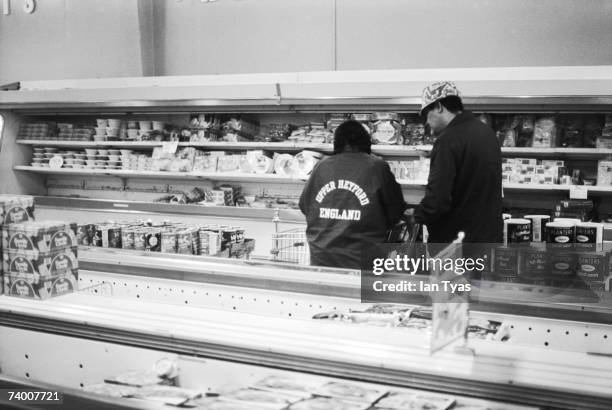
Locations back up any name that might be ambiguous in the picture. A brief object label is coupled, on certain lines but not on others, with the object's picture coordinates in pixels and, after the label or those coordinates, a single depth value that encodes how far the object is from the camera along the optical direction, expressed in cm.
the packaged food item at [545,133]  521
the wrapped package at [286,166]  597
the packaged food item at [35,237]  222
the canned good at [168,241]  350
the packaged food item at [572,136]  515
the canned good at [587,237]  253
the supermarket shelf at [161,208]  611
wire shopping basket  380
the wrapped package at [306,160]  586
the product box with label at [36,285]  224
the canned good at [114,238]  374
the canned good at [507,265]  257
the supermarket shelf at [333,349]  153
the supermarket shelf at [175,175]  612
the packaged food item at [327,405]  152
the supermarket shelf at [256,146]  565
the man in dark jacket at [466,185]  300
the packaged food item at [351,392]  158
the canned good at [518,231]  280
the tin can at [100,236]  375
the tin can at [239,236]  398
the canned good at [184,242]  354
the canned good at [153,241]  353
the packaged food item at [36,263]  223
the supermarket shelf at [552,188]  502
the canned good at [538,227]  299
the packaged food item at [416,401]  151
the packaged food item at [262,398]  156
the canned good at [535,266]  250
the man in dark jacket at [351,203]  310
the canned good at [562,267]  248
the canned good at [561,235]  255
